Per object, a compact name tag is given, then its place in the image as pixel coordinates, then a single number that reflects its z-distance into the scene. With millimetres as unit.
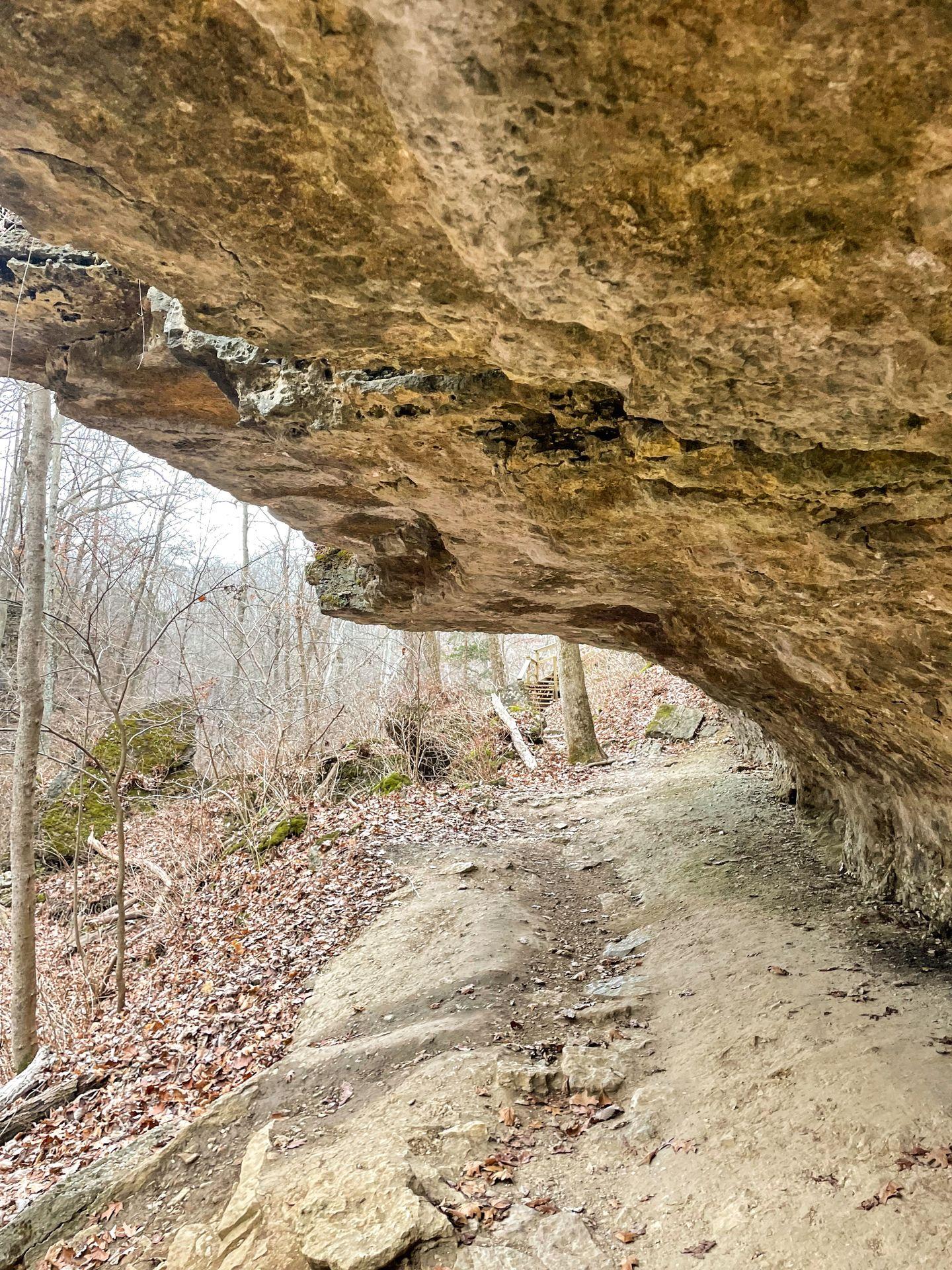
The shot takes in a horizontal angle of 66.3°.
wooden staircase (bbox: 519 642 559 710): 19906
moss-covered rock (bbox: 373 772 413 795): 12328
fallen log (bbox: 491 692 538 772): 14547
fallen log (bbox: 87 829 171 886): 10250
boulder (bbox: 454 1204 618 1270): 3391
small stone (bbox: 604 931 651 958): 6768
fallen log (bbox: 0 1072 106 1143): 5957
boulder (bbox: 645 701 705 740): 14727
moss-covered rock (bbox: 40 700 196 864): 12383
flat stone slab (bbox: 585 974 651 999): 5883
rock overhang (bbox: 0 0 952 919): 1798
